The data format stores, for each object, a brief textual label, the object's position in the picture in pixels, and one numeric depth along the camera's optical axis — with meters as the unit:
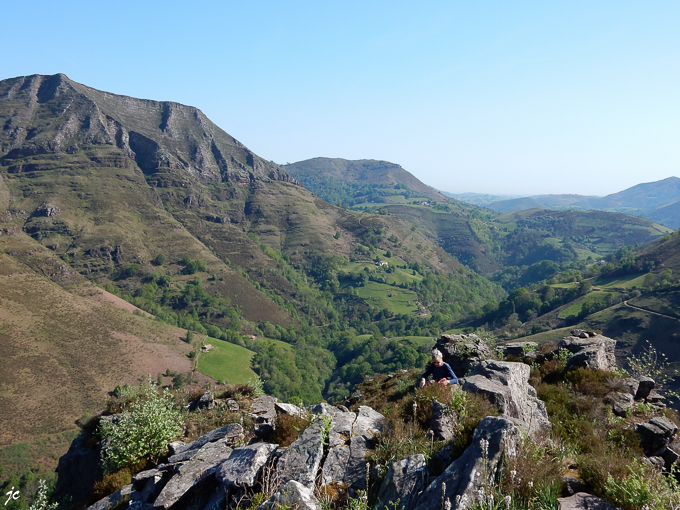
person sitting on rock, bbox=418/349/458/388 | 11.25
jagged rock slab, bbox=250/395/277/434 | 10.80
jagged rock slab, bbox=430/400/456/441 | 7.74
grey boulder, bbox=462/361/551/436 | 8.38
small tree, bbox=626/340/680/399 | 15.25
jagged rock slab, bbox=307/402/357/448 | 7.97
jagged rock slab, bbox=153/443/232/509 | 7.93
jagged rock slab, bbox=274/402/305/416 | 10.39
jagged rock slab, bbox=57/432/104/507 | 14.09
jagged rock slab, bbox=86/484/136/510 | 9.37
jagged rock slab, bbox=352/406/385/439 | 8.41
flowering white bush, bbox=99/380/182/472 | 10.56
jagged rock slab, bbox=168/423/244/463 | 9.98
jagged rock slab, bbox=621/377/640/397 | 12.68
